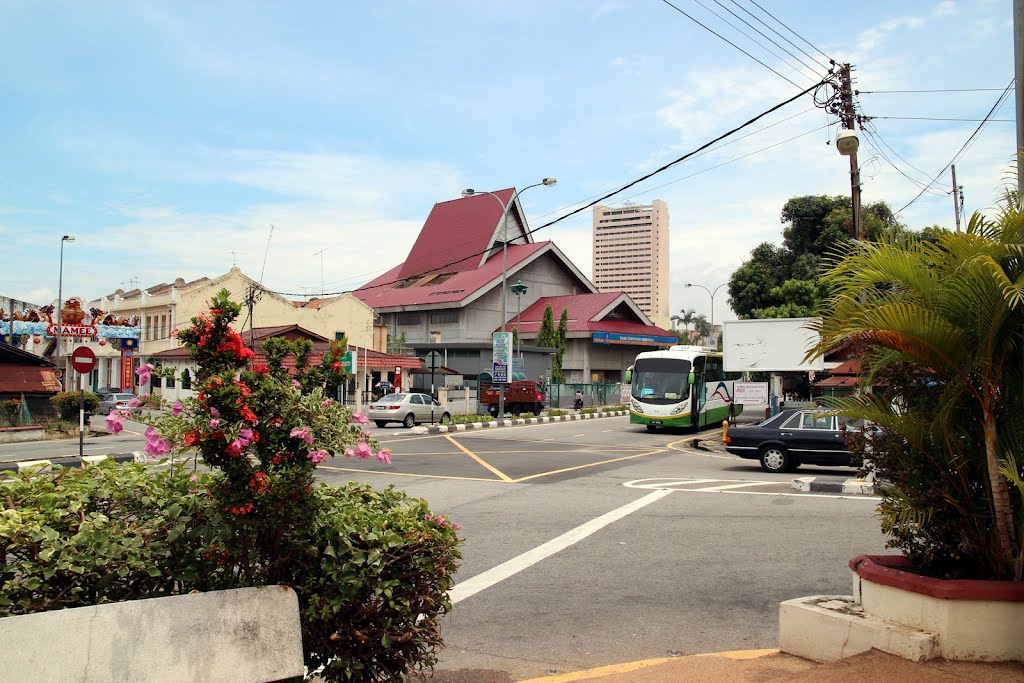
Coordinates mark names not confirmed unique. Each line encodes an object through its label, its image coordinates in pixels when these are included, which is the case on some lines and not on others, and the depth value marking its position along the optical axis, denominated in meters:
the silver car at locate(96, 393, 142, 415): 37.92
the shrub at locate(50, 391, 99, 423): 29.23
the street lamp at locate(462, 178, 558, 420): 30.92
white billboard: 26.27
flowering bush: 3.88
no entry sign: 19.89
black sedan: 17.27
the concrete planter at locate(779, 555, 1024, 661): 4.53
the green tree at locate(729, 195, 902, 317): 47.78
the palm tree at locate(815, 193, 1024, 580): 4.59
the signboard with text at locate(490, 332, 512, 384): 33.97
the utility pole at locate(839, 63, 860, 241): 18.16
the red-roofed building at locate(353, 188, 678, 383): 55.44
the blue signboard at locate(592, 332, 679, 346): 54.84
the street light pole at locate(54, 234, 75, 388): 45.17
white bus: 29.55
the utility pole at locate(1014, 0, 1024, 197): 5.05
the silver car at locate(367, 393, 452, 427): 31.44
